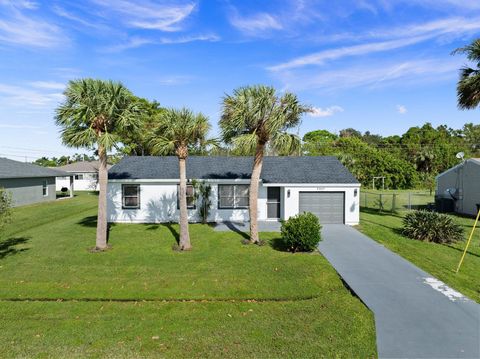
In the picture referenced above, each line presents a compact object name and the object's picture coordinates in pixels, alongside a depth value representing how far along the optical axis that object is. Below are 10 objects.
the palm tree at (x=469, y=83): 14.55
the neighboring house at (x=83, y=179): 42.94
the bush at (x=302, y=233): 11.32
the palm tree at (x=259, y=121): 11.67
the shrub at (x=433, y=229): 13.33
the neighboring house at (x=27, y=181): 24.84
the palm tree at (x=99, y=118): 11.34
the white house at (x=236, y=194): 16.98
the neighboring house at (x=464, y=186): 19.80
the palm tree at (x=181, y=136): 11.44
